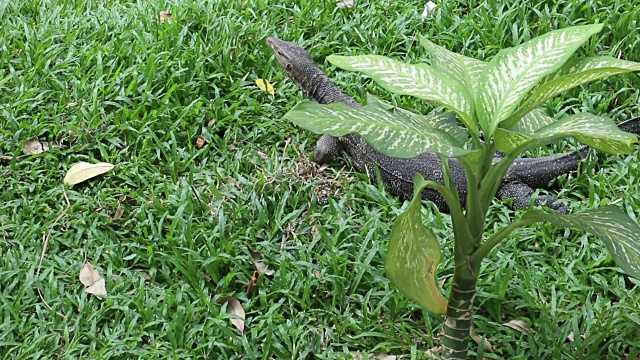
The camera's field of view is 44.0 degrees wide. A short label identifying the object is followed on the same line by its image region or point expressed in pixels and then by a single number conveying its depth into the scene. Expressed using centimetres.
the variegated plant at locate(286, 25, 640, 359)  209
